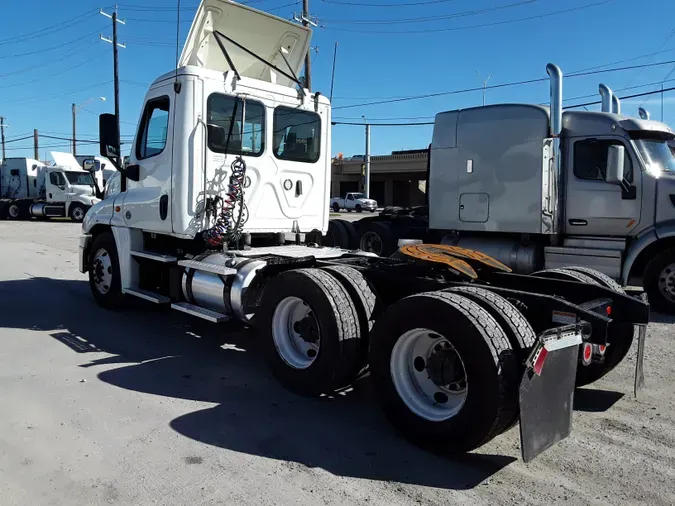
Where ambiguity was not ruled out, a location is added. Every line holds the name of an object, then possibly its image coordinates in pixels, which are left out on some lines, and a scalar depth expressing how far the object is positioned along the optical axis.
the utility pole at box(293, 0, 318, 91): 23.65
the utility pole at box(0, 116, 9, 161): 67.25
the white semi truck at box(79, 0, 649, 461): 3.59
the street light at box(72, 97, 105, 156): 54.14
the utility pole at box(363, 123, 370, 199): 46.41
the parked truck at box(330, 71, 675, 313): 9.12
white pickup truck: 50.38
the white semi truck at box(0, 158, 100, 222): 32.12
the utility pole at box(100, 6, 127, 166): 31.42
